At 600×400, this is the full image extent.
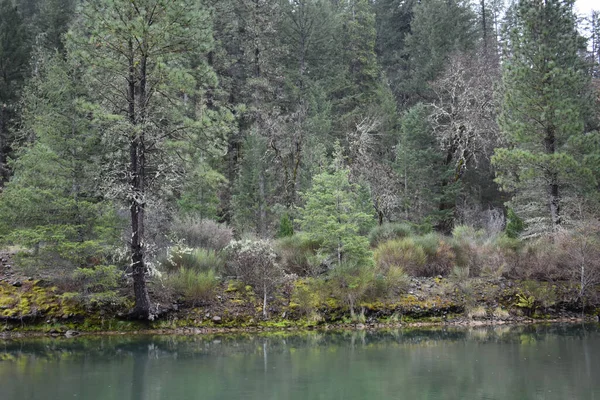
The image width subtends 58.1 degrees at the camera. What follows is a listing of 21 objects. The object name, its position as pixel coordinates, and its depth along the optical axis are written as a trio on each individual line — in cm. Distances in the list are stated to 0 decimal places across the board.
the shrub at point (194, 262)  2020
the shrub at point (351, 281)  1959
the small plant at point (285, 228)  2327
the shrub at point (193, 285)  1919
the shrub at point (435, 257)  2233
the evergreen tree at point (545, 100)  2167
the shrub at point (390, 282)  2017
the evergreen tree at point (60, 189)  1772
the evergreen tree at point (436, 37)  3453
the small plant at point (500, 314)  2034
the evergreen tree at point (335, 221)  1942
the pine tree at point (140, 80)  1634
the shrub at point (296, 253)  2120
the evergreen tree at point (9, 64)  3166
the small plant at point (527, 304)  2067
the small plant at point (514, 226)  2339
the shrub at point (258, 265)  1934
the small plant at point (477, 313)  2020
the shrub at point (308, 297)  1947
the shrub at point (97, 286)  1758
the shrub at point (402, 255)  2169
